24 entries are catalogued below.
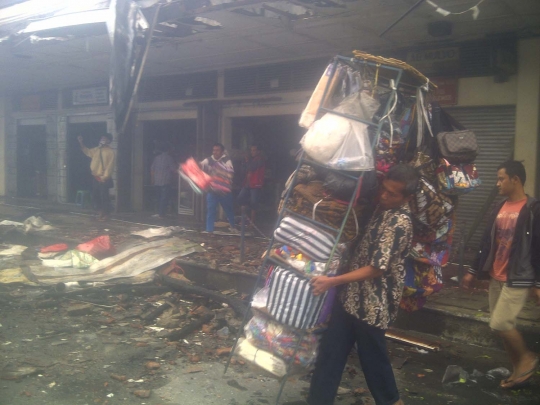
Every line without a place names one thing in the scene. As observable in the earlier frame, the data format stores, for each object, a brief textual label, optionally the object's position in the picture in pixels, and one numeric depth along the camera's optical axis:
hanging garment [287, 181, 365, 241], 3.55
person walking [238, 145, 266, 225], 10.28
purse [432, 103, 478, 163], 3.62
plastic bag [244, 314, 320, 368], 3.59
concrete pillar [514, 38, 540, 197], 7.71
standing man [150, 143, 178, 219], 12.05
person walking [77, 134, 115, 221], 11.97
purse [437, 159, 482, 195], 3.66
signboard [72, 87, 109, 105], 14.49
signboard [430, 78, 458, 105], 8.41
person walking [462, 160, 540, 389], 4.04
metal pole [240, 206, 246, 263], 7.37
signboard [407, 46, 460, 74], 8.40
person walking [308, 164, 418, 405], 3.22
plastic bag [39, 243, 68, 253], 8.62
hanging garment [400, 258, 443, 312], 3.74
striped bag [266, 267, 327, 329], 3.46
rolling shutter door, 8.15
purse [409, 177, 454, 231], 3.60
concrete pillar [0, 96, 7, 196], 17.67
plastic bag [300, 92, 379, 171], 3.34
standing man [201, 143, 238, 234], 8.11
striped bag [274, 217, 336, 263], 3.49
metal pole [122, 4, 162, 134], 6.32
